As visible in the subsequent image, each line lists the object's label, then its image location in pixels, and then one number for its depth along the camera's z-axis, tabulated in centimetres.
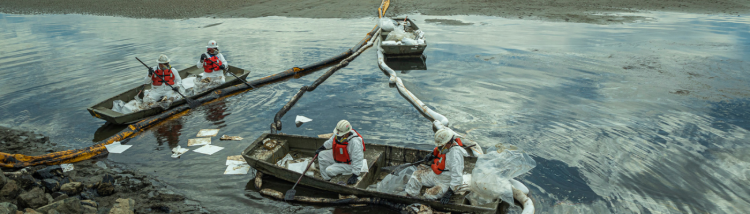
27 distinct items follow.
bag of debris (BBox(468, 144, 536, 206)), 748
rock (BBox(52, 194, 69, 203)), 766
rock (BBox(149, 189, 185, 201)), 862
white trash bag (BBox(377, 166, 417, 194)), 838
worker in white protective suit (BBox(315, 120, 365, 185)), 846
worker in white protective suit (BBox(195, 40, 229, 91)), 1530
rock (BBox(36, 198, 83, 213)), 688
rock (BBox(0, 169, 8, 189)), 764
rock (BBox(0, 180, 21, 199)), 748
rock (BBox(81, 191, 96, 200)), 831
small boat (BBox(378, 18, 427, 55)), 1991
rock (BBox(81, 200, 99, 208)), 776
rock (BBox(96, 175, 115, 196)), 858
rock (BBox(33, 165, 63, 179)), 913
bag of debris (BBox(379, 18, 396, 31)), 2464
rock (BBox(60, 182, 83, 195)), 838
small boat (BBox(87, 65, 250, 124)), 1202
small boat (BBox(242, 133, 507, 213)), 776
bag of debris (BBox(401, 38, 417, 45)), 1997
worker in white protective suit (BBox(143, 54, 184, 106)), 1351
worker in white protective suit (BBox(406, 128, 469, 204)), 750
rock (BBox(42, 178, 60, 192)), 838
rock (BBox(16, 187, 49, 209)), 722
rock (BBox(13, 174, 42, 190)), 827
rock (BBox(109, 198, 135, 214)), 759
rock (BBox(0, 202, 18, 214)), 646
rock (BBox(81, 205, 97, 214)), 738
